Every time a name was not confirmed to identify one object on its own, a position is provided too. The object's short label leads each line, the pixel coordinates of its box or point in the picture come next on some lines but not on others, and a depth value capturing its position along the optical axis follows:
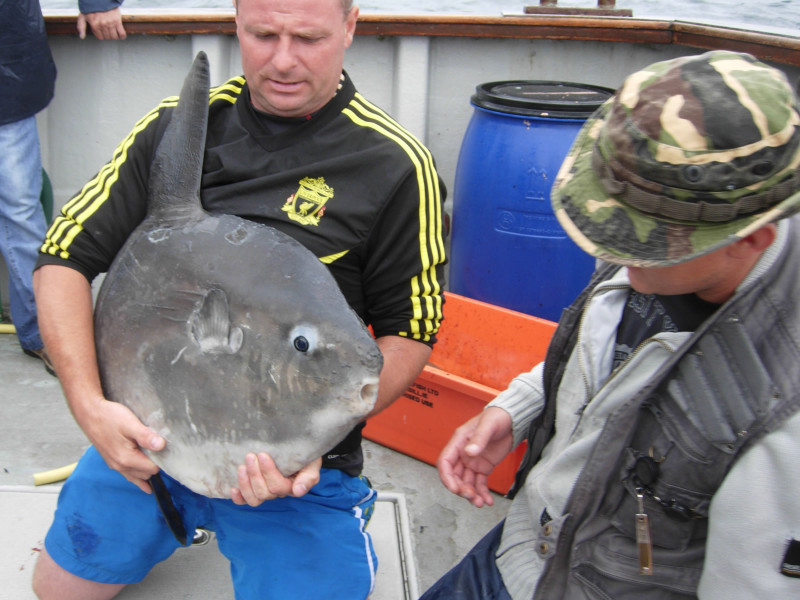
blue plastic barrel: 3.13
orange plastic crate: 2.73
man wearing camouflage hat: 1.05
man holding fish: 1.60
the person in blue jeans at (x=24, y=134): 3.09
